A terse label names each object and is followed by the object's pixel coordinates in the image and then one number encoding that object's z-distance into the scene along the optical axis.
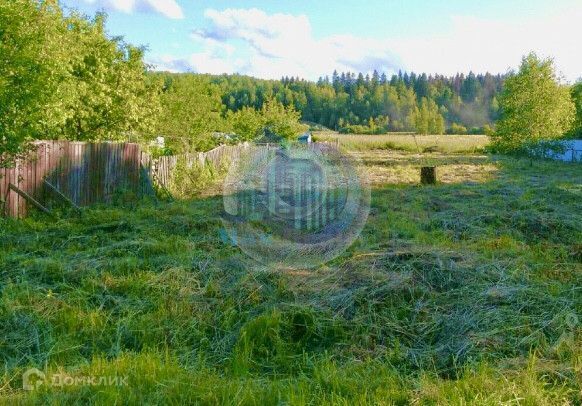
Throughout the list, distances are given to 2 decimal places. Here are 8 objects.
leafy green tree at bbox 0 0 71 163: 6.72
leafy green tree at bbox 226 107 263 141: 30.35
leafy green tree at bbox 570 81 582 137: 33.28
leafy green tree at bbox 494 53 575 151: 22.75
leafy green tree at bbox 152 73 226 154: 18.94
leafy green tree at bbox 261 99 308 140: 32.54
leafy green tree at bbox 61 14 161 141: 12.12
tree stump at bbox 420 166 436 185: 15.09
